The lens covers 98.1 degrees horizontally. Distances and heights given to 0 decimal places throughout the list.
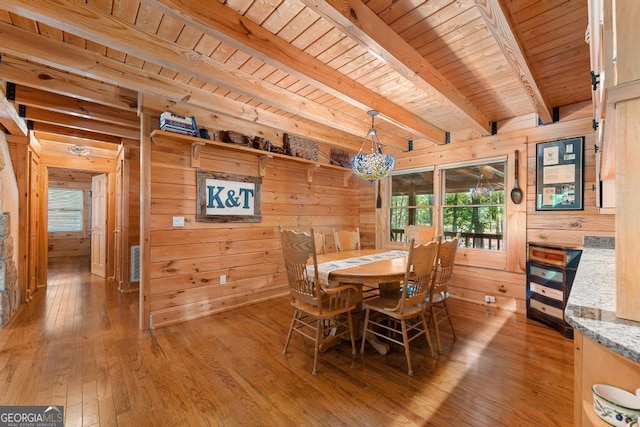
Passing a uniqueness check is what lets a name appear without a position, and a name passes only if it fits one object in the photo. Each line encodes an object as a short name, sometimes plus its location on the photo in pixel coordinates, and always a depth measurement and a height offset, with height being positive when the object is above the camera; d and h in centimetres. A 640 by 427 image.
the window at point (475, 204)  382 +14
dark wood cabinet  275 -72
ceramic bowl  71 -52
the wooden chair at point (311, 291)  220 -66
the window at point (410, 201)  452 +21
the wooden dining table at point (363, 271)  225 -49
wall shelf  301 +81
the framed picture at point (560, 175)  313 +46
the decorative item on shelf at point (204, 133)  325 +94
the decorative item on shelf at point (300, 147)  414 +102
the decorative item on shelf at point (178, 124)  294 +97
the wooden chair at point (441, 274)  250 -56
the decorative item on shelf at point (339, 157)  488 +100
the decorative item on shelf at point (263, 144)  368 +94
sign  335 +21
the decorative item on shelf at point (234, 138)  341 +94
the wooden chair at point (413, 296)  212 -68
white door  534 -26
